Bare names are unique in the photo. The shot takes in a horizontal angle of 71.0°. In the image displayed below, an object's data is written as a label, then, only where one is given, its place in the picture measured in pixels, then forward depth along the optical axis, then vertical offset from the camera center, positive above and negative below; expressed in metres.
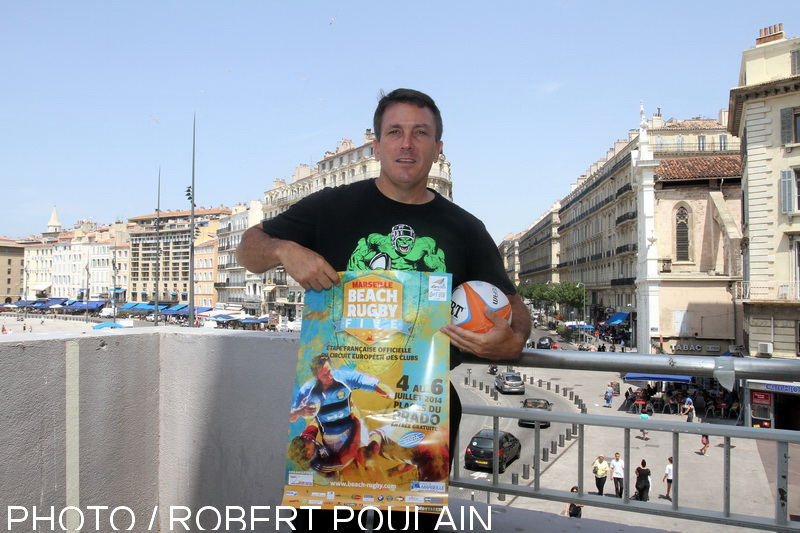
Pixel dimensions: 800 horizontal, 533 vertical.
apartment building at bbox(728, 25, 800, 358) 21.67 +3.27
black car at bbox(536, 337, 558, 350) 42.59 -5.40
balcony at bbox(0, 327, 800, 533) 2.33 -0.79
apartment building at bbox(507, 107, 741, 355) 34.16 +2.41
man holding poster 2.20 +0.17
